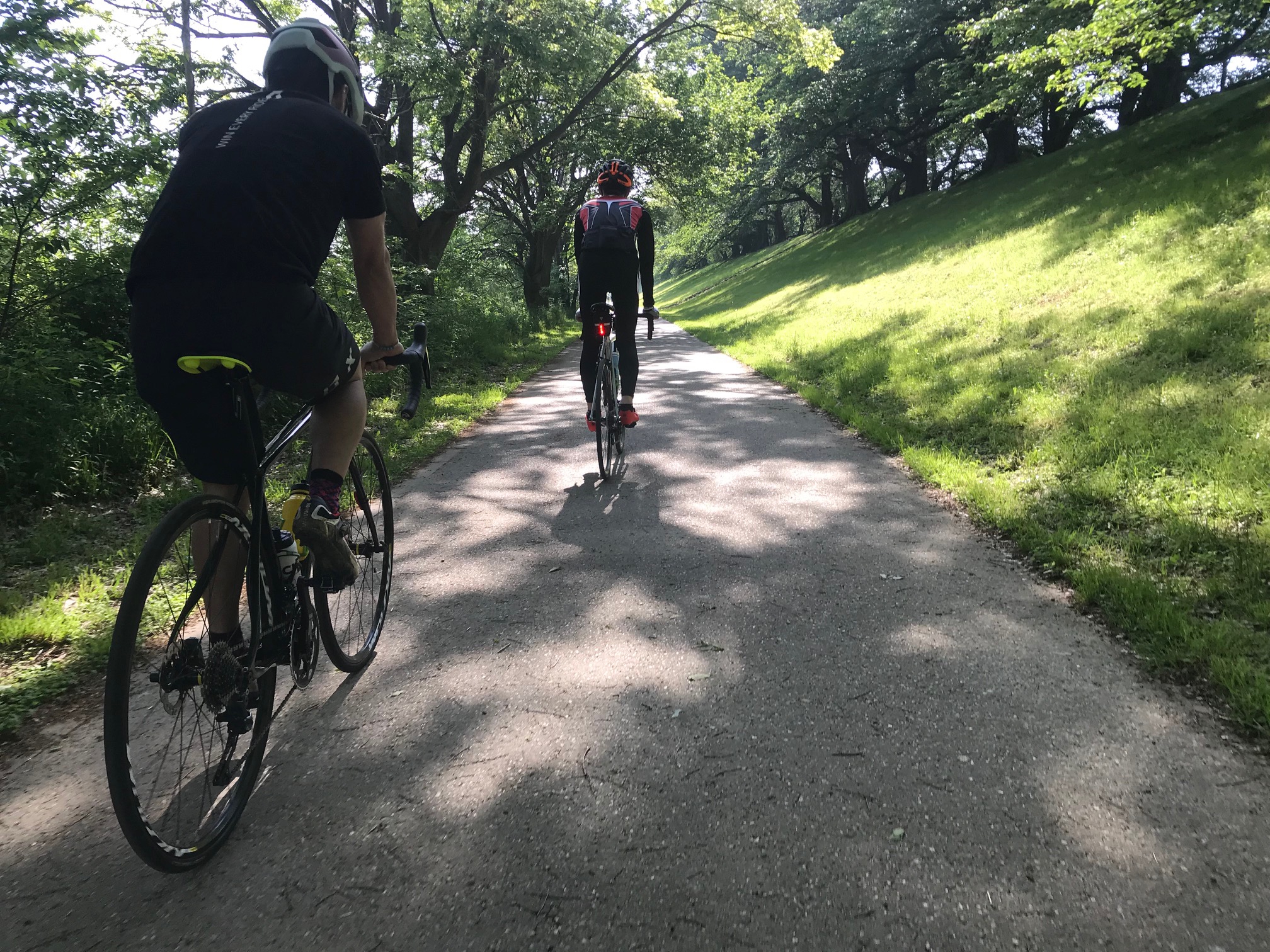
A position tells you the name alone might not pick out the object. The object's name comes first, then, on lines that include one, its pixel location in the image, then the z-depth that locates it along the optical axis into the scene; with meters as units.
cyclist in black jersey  1.77
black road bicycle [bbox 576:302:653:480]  5.07
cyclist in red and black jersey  5.21
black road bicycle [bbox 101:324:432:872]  1.65
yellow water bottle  2.13
